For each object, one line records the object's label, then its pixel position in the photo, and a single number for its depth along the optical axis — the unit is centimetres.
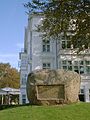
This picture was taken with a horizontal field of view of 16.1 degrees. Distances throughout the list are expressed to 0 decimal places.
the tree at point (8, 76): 7444
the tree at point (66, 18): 1898
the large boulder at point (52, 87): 2138
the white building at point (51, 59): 4272
